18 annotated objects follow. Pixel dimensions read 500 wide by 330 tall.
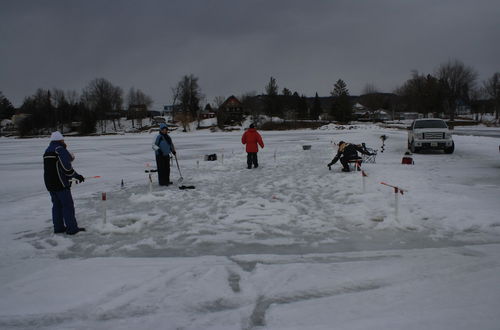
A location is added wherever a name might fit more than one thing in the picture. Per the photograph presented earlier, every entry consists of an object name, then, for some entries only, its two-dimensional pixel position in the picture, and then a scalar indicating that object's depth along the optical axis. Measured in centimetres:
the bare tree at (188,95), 9744
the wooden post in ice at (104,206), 694
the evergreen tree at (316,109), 10328
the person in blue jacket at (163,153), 1119
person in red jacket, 1488
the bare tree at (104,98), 10406
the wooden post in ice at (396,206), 683
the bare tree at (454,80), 7344
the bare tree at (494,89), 7031
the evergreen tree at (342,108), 8725
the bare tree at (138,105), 10219
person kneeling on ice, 1312
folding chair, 1572
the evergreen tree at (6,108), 10648
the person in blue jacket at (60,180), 628
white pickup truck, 1798
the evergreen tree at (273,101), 9544
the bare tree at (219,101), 11166
